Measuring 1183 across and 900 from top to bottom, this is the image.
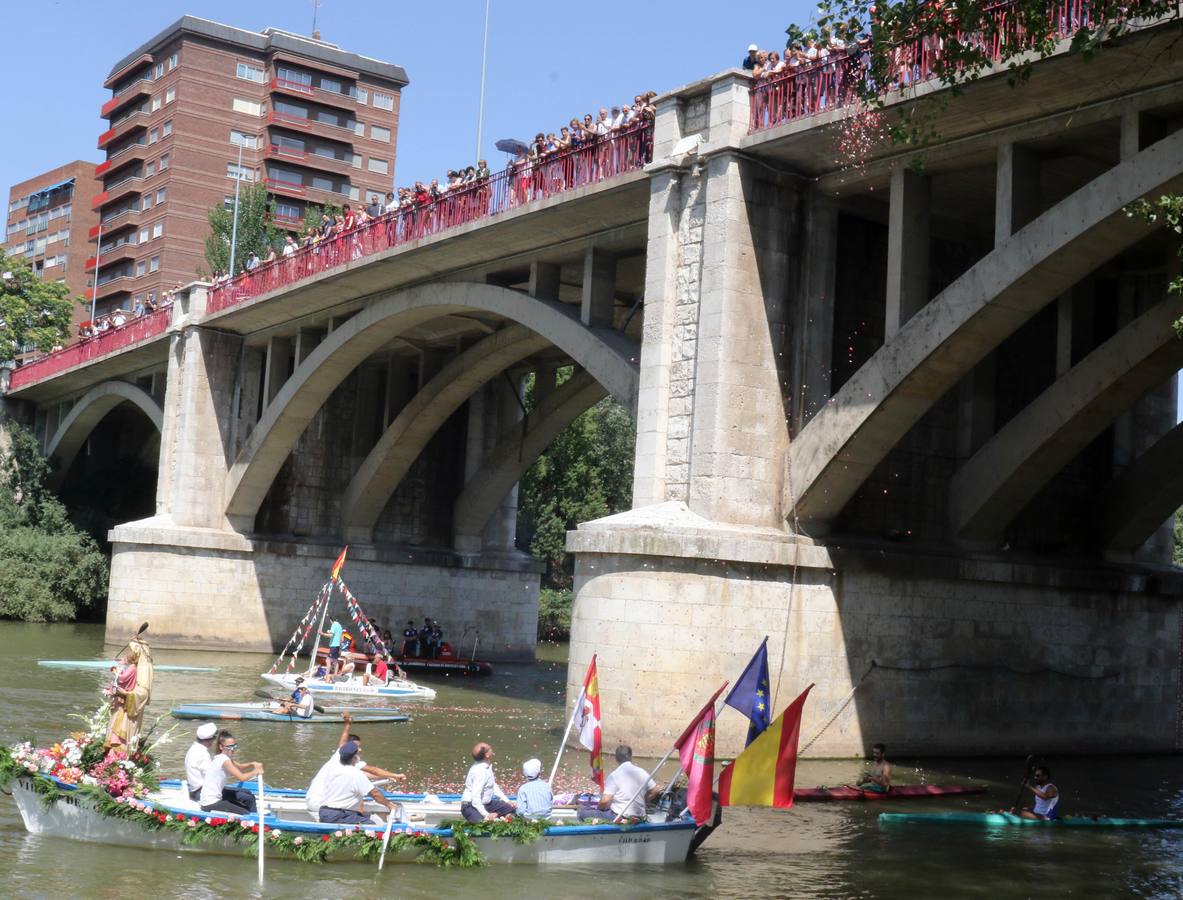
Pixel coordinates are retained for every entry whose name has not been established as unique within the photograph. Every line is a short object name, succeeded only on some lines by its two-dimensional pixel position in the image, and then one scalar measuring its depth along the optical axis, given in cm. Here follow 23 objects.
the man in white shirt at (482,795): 1402
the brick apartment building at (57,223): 8838
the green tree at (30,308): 5990
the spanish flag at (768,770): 1427
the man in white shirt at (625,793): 1435
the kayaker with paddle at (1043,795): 1747
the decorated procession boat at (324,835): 1324
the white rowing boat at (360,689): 2977
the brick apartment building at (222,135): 7738
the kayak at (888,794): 1825
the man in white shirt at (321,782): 1366
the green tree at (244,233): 5969
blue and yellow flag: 1499
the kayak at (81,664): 3173
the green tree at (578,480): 5672
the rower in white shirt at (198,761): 1398
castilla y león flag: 1586
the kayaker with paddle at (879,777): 1864
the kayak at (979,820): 1731
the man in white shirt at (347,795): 1355
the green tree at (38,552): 4675
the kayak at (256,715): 2417
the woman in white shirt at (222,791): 1376
